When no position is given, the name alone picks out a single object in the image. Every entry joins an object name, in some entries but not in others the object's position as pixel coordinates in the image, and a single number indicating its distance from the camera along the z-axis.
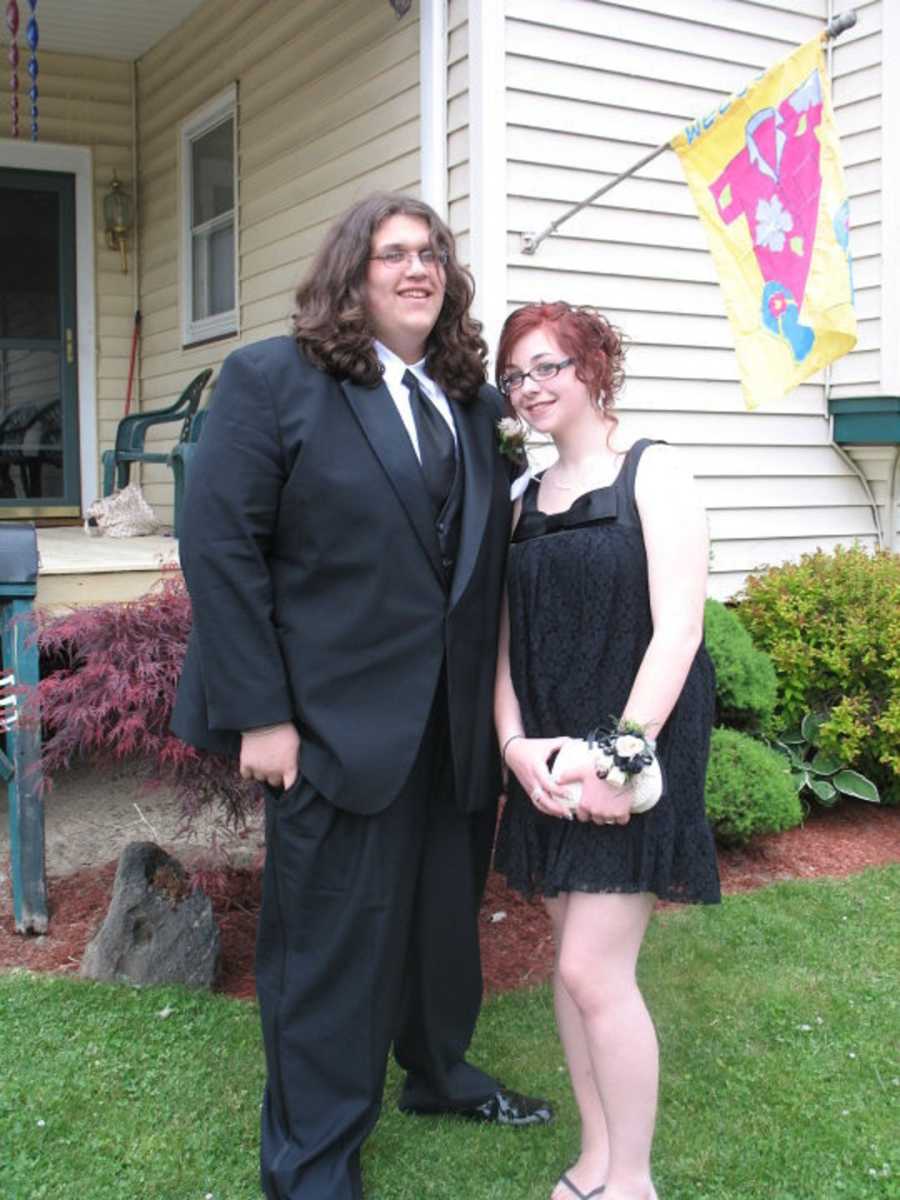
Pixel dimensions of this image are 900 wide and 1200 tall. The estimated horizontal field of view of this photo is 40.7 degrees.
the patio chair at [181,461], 6.00
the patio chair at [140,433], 6.66
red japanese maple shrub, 3.11
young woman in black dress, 2.09
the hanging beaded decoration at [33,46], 5.46
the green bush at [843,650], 4.74
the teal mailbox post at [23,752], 3.49
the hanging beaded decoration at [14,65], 5.61
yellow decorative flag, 4.08
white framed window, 6.96
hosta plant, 4.75
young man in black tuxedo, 2.14
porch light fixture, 7.84
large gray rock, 3.26
